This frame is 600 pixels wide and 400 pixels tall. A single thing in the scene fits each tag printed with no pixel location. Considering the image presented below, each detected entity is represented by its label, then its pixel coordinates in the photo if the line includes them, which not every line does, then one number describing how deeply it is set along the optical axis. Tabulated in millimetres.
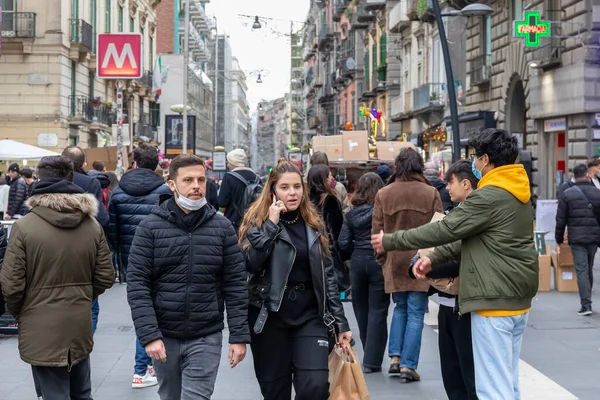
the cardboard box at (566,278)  13883
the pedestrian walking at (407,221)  8180
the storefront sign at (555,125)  24308
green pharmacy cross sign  23234
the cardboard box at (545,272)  13859
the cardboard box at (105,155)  22438
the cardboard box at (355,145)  22125
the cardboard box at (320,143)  22358
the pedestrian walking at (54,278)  5488
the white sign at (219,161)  54250
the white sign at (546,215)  15102
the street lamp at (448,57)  20288
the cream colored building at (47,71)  34438
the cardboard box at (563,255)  13570
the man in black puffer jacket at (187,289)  5246
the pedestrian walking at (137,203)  7969
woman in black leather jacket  5648
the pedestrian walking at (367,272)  8562
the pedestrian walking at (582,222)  11602
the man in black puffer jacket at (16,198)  17609
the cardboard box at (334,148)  22038
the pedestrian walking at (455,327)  5977
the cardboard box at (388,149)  22906
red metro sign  17094
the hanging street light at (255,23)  35125
